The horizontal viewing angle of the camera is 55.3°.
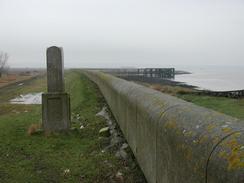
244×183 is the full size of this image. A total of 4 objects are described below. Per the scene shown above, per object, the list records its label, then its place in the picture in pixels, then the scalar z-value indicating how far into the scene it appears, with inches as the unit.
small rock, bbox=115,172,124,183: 144.0
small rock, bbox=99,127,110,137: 226.8
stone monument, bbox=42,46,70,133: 242.6
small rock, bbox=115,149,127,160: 176.6
